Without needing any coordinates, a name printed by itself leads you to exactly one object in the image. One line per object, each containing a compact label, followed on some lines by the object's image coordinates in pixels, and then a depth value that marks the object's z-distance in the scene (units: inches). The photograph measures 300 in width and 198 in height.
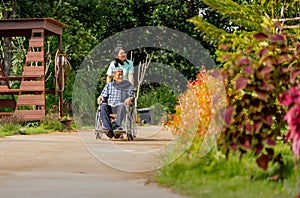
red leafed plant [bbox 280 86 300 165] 333.4
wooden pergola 1027.7
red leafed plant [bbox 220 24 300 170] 371.5
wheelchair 764.9
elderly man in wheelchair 764.9
